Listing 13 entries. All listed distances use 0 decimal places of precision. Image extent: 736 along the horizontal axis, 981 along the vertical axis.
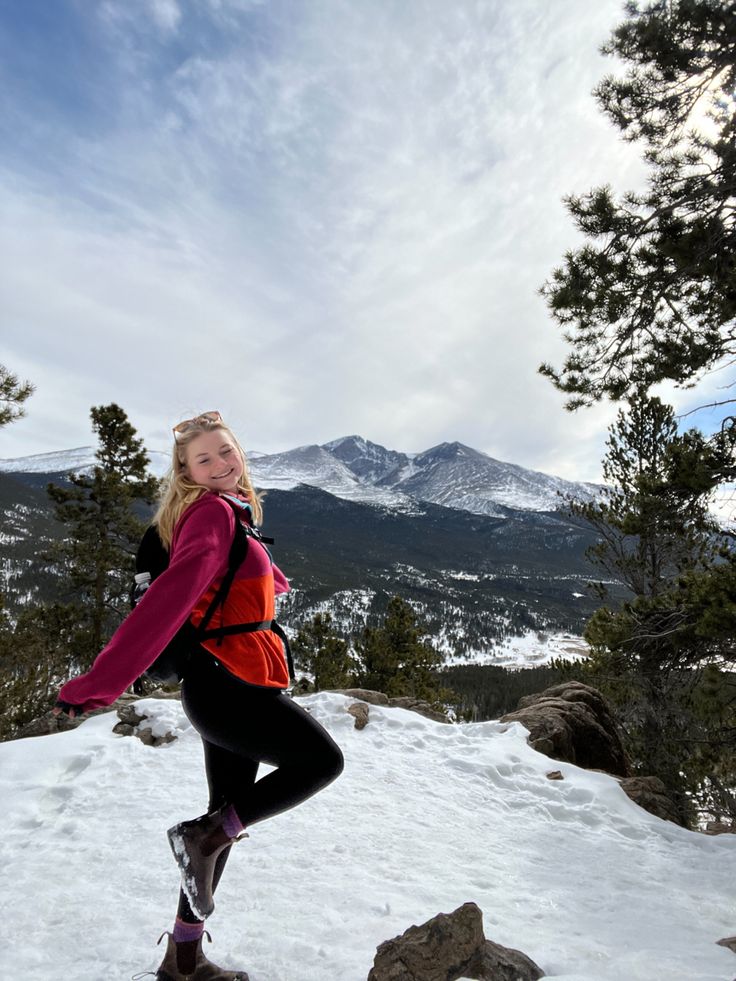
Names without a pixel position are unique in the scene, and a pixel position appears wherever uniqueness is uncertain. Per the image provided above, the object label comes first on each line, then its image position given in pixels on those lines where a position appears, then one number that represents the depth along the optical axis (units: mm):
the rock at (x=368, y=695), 9125
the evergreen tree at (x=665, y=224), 4984
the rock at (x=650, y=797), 6133
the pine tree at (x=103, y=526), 16156
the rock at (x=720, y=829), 6336
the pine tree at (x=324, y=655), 23625
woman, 1956
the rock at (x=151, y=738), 6352
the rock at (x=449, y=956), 2334
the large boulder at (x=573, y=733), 7789
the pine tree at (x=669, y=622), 5051
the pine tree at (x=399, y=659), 23938
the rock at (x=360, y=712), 7691
